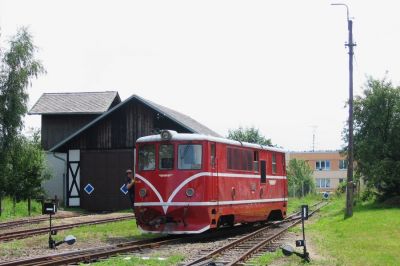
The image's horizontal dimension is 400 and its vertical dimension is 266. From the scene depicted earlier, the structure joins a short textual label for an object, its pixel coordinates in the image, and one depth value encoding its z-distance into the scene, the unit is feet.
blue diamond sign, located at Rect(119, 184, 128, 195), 111.62
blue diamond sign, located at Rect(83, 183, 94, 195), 115.85
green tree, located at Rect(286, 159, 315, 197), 229.62
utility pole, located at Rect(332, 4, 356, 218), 85.30
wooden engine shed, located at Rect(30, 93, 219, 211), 114.21
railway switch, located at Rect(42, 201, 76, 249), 47.09
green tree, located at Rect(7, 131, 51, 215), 94.43
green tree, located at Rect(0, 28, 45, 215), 91.66
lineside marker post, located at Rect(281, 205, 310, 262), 40.16
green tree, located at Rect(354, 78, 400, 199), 100.83
